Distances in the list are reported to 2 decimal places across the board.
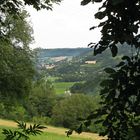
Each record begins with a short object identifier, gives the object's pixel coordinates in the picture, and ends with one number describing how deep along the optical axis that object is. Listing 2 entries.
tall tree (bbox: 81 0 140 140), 3.72
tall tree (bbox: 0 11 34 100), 27.13
